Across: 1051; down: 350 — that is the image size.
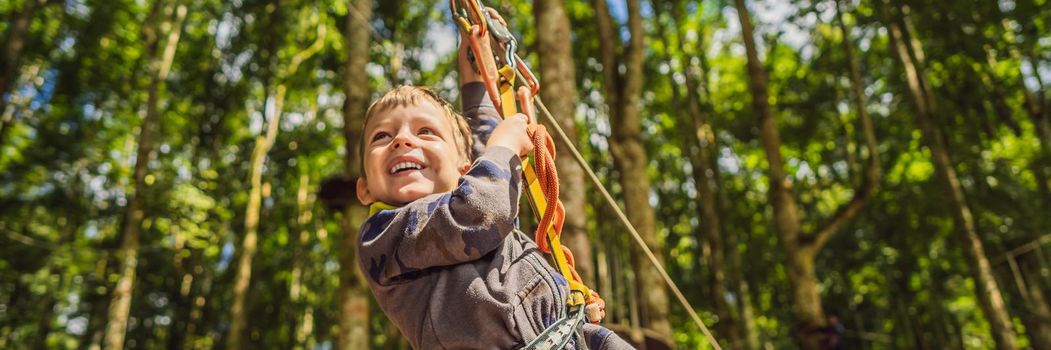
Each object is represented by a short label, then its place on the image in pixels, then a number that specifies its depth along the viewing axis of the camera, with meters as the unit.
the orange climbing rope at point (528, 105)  1.35
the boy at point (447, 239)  1.25
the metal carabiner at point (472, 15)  1.60
